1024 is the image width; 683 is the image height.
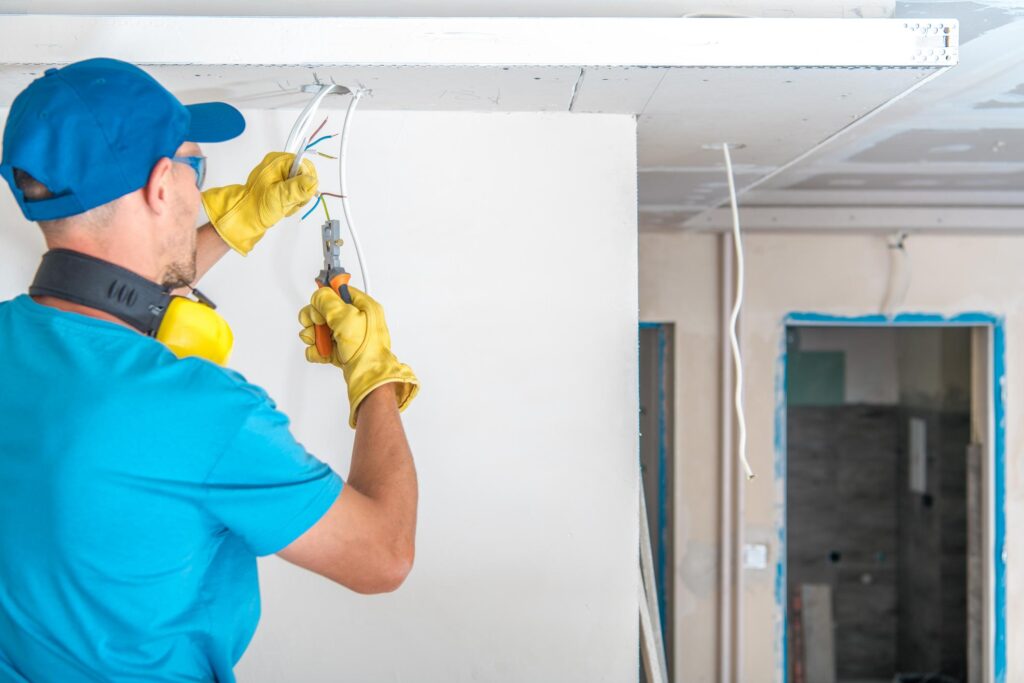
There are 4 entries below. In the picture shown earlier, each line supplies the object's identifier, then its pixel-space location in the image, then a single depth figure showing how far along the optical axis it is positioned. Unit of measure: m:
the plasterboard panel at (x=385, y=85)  1.40
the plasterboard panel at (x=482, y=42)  1.33
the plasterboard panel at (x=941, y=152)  1.87
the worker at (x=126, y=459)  1.01
